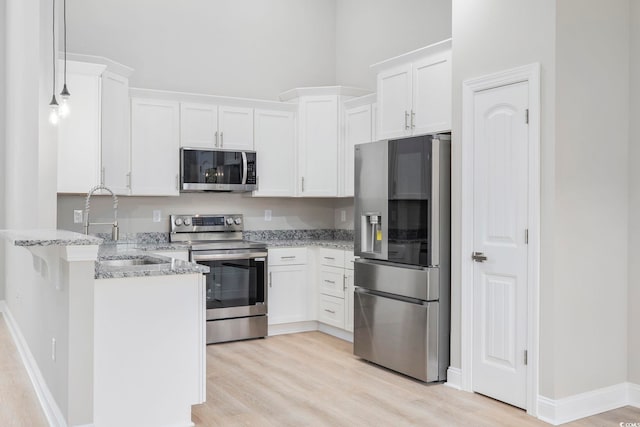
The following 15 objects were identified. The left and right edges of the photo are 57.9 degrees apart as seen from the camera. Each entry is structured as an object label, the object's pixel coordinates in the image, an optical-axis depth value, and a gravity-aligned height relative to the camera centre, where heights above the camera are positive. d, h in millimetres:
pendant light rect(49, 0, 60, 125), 3920 +941
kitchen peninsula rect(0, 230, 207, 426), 2885 -658
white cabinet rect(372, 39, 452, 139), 4312 +952
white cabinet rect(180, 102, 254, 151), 5504 +834
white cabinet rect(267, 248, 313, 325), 5629 -739
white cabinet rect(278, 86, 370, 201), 5883 +747
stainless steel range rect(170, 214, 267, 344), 5277 -675
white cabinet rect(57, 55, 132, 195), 4656 +672
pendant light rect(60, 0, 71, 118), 3869 +735
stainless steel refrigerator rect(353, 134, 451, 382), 4035 -312
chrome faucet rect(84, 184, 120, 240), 3764 -115
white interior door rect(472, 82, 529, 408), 3537 -184
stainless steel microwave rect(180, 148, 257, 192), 5441 +406
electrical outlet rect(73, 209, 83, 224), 5281 -32
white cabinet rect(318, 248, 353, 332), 5348 -721
